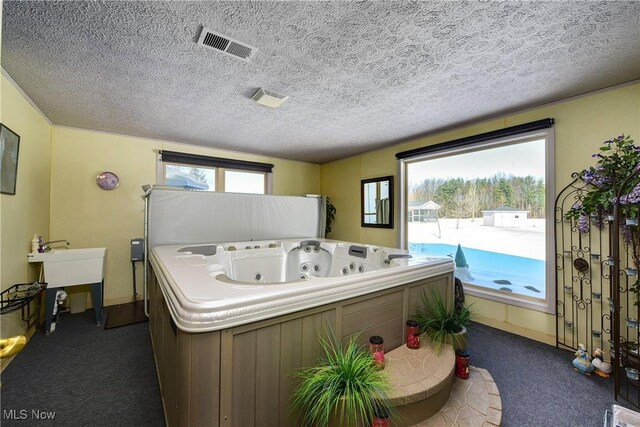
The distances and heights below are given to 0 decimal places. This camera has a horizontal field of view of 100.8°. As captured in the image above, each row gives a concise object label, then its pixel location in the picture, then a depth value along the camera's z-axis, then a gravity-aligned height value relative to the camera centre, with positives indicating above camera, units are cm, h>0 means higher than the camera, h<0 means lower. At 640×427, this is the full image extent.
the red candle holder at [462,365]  171 -97
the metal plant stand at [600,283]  172 -52
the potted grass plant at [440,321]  182 -75
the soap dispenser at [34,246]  242 -30
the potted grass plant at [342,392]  114 -78
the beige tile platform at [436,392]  133 -97
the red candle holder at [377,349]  147 -77
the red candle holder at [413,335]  173 -79
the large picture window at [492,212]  246 +4
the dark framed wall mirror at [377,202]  382 +19
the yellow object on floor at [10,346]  57 -29
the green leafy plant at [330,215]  471 +0
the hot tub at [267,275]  110 -39
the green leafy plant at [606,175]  183 +30
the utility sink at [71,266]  238 -49
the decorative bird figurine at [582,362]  189 -106
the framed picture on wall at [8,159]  187 +40
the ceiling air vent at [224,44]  152 +103
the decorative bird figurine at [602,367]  187 -107
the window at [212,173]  358 +62
